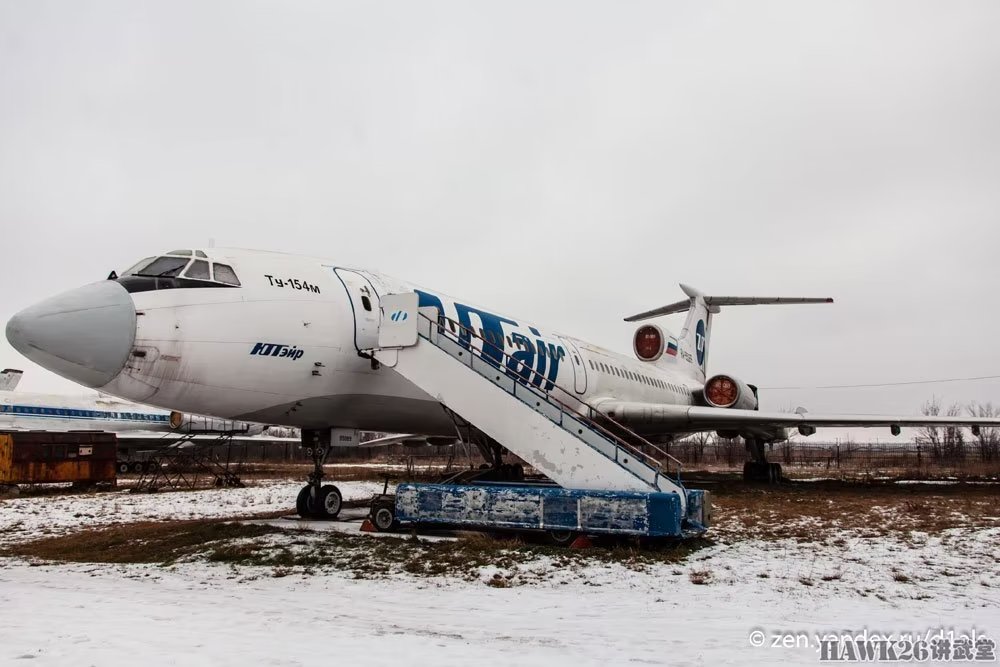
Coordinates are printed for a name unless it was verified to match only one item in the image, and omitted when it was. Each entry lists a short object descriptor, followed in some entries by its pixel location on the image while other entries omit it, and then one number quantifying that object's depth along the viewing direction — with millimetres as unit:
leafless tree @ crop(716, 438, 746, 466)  81069
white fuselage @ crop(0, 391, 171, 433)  30938
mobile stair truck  8438
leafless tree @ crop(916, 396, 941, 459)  50906
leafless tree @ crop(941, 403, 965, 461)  49250
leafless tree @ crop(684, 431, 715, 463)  71800
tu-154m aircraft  8234
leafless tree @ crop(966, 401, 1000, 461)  44281
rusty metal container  21562
